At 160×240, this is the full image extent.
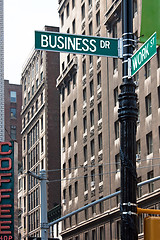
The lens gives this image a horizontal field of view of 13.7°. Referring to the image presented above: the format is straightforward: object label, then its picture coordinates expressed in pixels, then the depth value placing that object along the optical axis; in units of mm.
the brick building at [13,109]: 135375
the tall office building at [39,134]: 96438
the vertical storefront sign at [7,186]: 37469
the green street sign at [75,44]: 12328
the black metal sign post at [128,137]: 11031
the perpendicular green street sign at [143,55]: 11608
